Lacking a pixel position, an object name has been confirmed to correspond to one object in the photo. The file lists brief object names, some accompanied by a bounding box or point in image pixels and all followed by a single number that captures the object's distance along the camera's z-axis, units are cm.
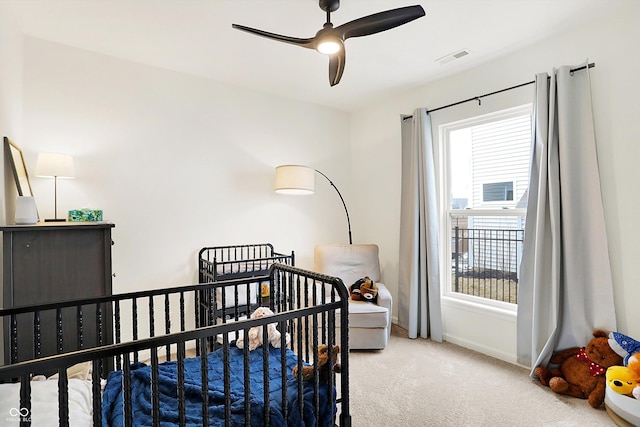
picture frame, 204
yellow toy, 189
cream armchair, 313
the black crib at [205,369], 103
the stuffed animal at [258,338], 181
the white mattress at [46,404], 114
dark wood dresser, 176
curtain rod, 235
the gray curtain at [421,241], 328
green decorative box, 235
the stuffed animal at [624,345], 203
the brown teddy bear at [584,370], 213
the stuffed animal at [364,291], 323
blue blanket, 131
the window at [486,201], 291
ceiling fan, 172
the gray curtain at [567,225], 232
